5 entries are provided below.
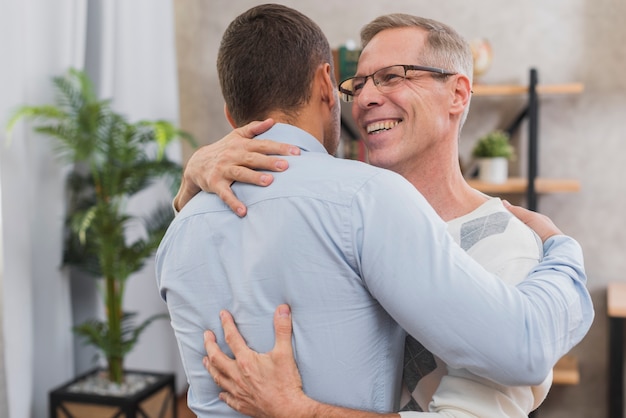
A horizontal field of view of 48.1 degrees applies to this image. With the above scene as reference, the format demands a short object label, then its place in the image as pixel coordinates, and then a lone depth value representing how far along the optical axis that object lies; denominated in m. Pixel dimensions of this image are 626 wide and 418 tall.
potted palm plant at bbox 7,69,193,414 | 2.75
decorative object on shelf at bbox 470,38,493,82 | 3.49
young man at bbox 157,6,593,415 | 0.90
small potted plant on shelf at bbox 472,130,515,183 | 3.39
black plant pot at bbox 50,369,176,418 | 2.72
